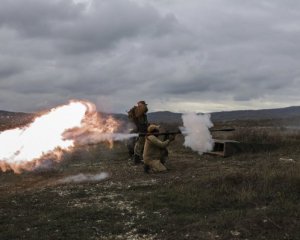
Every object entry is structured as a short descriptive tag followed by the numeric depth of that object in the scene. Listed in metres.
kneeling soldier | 18.89
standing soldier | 21.97
